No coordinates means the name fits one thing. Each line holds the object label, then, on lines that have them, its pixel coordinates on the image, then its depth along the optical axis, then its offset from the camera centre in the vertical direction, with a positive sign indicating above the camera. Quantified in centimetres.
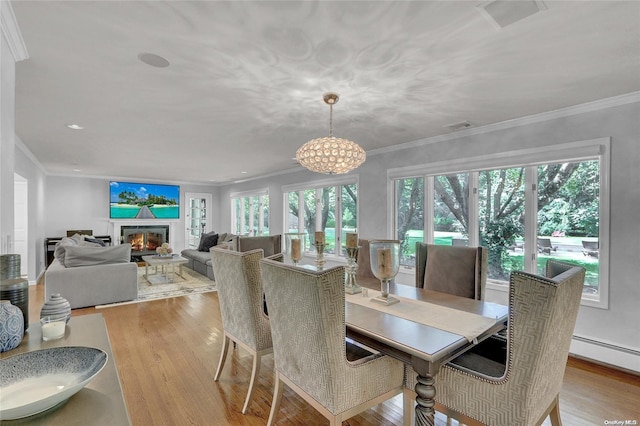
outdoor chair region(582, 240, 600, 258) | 284 -33
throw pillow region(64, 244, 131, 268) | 428 -66
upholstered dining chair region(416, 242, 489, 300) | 229 -46
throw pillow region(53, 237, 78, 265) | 445 -60
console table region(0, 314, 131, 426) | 80 -56
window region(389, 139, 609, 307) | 286 +5
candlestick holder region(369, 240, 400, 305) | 185 -29
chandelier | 251 +50
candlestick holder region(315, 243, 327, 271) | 256 -37
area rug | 482 -135
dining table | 136 -59
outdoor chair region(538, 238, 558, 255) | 315 -34
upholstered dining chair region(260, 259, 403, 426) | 138 -68
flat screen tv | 806 +29
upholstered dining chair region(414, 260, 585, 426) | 122 -67
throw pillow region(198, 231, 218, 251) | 712 -63
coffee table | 566 -123
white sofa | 408 -91
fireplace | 820 -74
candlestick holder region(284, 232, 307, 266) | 248 -30
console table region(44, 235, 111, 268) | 678 -85
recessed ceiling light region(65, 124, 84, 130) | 341 +97
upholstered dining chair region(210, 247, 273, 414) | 204 -62
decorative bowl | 83 -51
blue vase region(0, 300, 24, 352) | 116 -46
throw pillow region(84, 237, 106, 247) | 585 -59
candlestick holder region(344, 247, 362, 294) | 224 -43
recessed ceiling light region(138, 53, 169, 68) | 194 +101
